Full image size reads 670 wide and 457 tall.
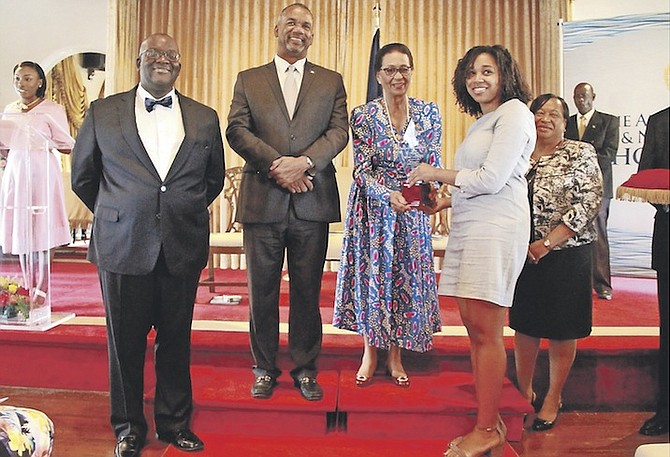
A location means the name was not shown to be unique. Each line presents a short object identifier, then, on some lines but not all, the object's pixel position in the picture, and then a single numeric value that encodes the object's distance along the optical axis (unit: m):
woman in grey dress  2.11
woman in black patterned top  2.55
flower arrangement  3.25
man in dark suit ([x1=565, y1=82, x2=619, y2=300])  2.73
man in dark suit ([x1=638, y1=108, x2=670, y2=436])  1.86
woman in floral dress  2.54
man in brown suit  2.46
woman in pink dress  3.29
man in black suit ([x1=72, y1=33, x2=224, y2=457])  2.24
